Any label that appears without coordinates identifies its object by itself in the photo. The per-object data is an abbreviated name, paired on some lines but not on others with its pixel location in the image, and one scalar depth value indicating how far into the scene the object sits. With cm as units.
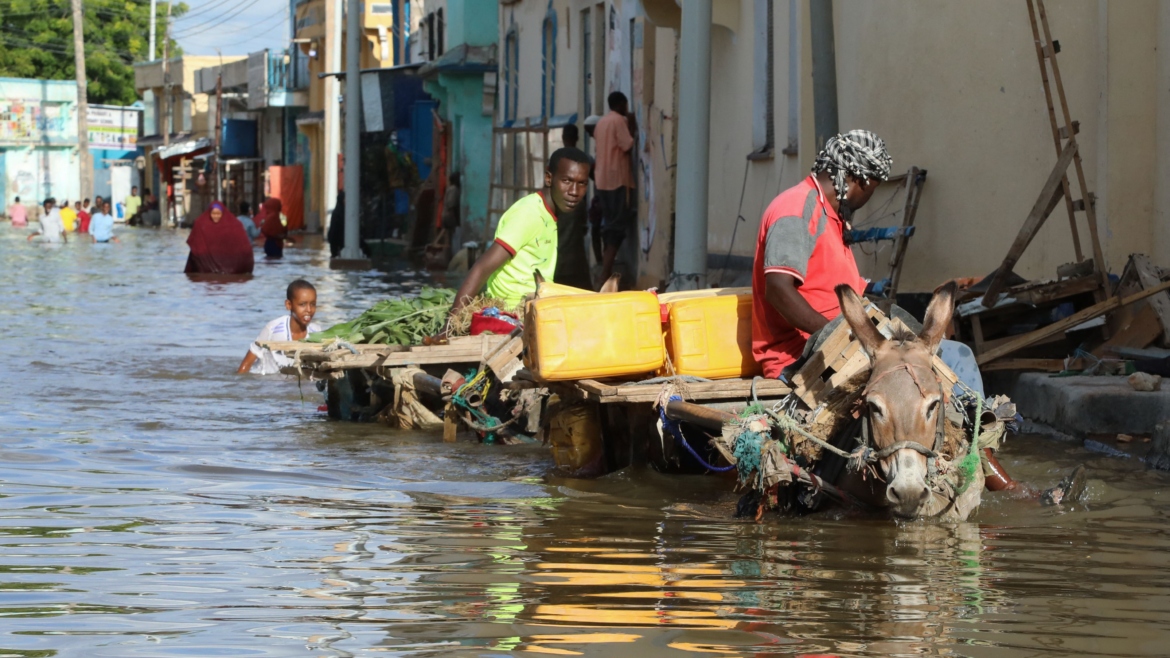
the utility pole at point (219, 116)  6019
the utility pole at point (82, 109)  6084
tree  7331
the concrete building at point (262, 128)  5341
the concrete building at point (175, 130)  6425
